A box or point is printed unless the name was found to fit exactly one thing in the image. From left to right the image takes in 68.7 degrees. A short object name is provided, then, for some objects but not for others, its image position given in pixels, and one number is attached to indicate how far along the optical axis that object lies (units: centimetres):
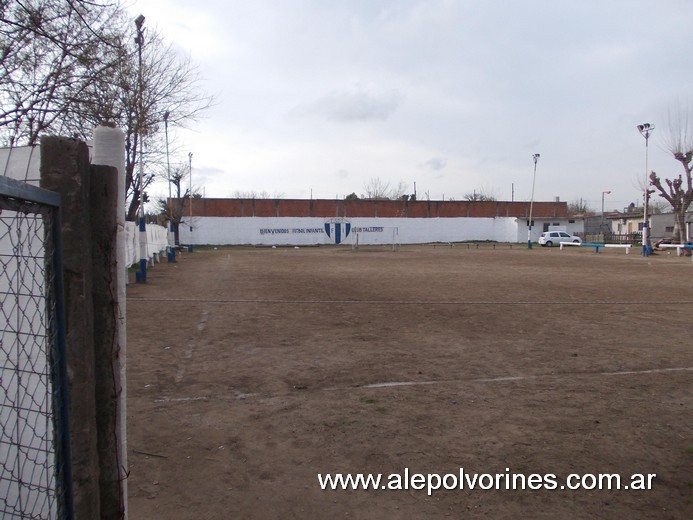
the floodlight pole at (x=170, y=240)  2546
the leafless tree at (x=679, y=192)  4069
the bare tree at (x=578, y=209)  10107
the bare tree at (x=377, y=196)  9190
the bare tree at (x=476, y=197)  9384
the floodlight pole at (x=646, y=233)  3319
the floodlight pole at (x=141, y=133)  1520
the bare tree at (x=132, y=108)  1159
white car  4900
